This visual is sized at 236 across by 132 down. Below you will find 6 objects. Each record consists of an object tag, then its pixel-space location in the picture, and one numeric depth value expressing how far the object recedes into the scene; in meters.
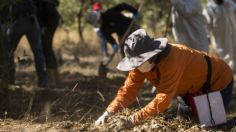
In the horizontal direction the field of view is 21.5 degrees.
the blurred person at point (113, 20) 9.35
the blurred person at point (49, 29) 8.83
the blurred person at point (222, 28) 10.83
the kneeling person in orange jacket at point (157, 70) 4.98
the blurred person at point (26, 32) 7.89
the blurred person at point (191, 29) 9.02
